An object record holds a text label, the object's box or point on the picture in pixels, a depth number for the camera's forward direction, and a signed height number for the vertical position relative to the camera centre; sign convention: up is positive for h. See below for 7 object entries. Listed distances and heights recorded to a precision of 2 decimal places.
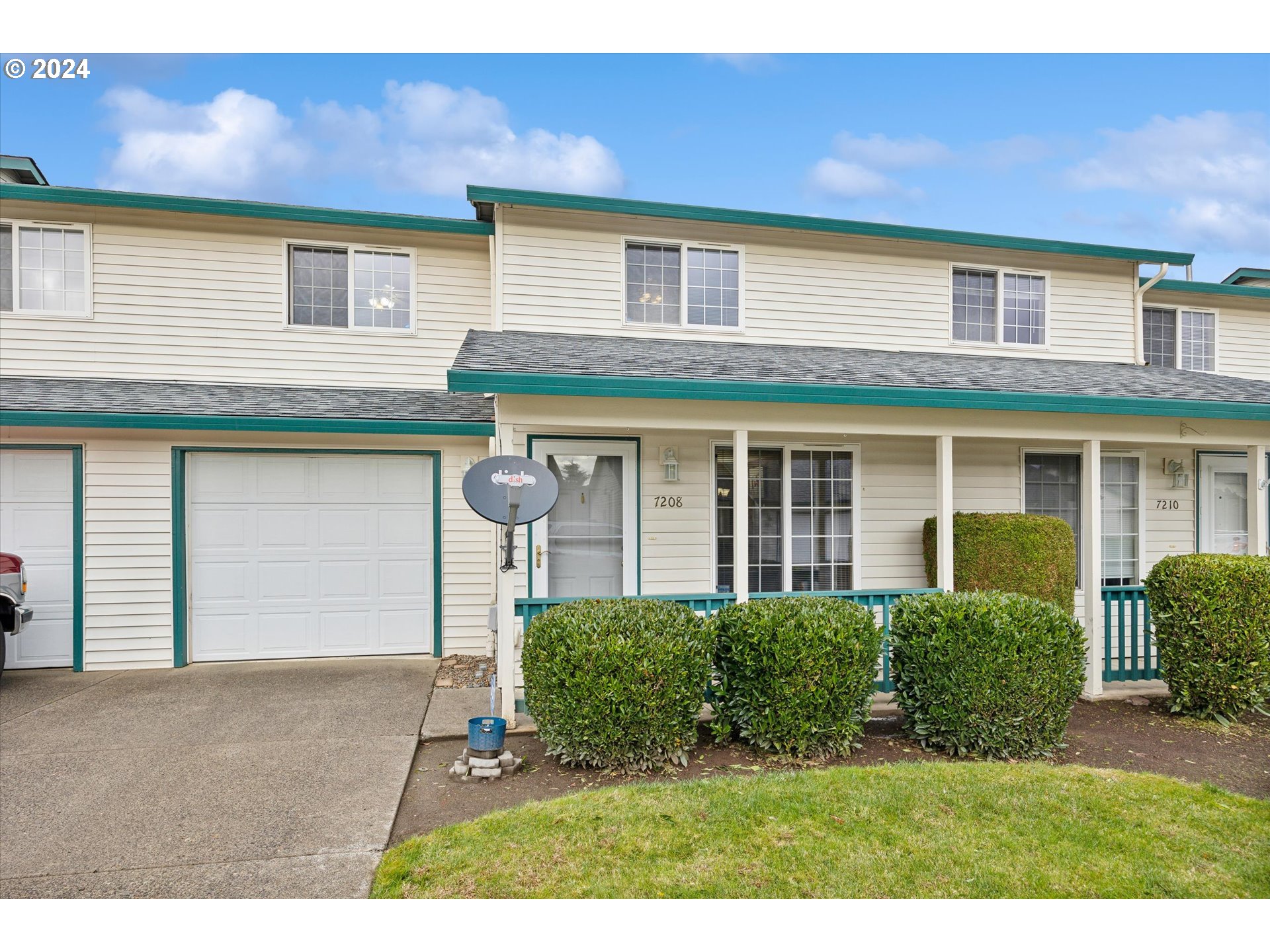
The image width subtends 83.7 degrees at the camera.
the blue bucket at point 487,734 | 4.44 -1.62
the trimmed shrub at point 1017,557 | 7.00 -0.80
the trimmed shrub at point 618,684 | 4.29 -1.28
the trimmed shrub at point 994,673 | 4.56 -1.28
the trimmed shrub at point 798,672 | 4.50 -1.27
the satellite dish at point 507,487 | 5.12 -0.08
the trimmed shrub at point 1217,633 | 5.30 -1.19
